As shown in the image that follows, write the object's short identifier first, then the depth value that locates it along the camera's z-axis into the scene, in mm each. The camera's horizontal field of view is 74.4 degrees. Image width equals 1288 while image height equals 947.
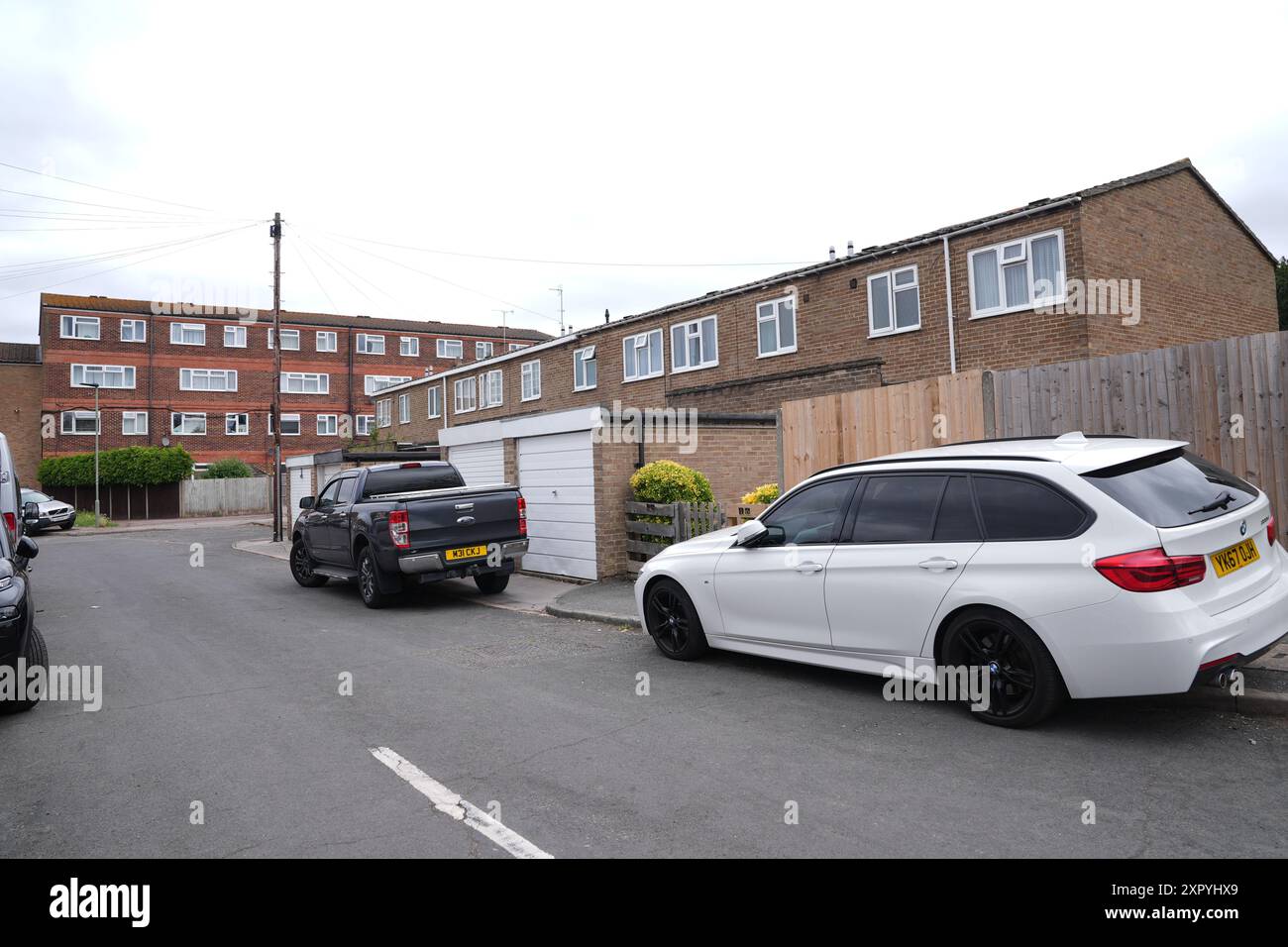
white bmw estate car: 4496
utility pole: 28219
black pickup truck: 10688
